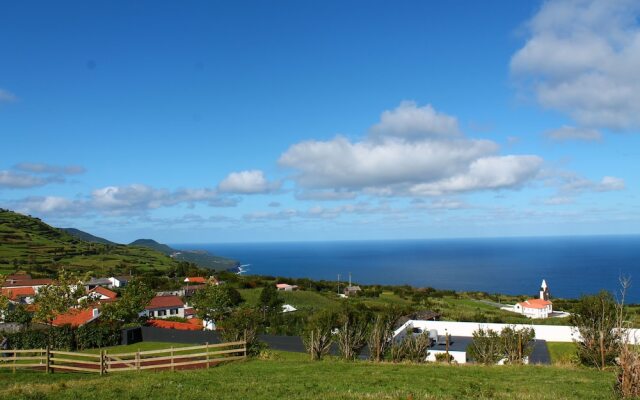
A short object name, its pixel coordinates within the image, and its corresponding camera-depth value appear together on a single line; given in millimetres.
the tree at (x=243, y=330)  26156
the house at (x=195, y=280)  90494
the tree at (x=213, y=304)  45906
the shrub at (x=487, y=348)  26344
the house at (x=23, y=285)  69188
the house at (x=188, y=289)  78375
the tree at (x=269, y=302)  53325
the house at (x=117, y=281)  93938
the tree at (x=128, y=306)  41969
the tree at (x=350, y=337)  26594
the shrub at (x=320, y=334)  25172
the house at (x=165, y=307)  61562
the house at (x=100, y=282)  91988
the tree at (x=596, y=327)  22266
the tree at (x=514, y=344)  25750
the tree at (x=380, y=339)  25547
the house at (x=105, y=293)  67938
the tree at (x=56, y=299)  35312
